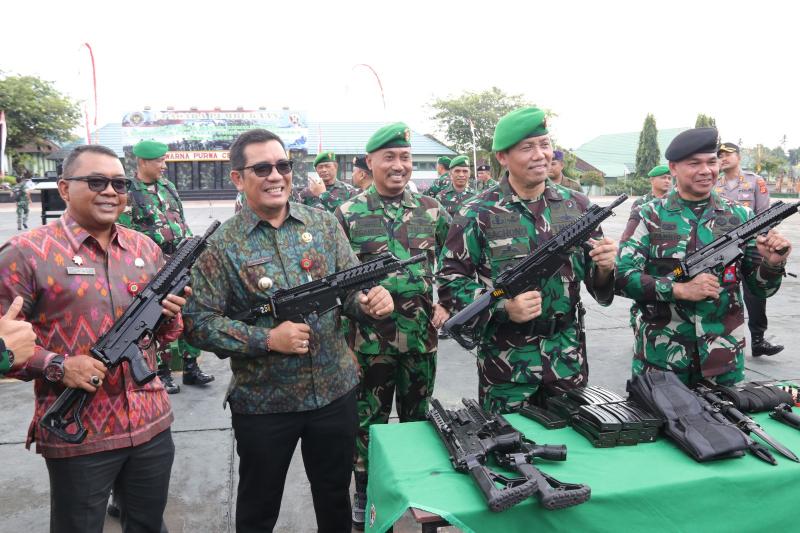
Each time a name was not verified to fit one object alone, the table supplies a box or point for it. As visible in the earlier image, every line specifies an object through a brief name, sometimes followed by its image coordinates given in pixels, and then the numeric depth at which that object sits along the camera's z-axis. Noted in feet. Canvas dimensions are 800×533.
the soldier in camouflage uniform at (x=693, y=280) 9.64
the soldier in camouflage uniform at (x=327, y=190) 28.58
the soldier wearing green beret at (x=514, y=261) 9.07
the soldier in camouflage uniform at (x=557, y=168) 23.24
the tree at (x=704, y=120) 140.46
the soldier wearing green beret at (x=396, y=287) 10.66
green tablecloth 5.67
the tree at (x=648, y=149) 185.37
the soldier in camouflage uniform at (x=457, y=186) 33.50
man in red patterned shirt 6.94
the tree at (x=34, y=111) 137.18
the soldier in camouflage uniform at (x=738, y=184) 21.57
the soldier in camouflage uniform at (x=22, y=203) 60.80
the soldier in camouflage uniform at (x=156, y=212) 17.56
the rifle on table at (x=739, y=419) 6.48
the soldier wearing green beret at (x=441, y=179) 36.74
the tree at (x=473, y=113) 168.86
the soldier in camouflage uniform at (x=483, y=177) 42.96
